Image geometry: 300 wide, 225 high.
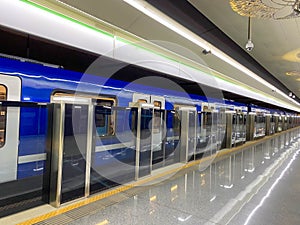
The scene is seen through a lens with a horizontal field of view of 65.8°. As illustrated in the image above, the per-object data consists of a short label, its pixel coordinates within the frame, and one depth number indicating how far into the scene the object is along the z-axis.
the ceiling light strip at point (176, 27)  2.86
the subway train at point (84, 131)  2.99
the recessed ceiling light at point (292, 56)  6.20
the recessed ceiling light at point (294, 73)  8.03
